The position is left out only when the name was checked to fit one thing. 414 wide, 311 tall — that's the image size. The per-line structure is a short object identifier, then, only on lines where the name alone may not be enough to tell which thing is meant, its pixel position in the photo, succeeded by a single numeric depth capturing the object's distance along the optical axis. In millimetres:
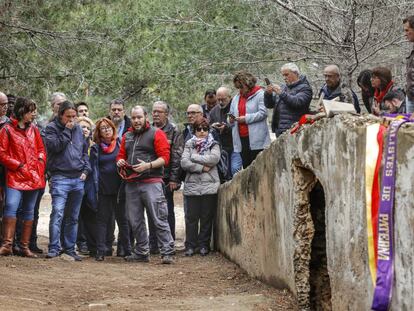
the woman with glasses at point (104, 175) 10820
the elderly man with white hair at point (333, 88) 9398
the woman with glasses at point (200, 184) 11047
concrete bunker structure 4590
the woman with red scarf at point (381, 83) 8359
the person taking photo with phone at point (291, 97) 9578
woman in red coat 9656
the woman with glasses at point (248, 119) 10711
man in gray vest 10289
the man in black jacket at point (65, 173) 10094
